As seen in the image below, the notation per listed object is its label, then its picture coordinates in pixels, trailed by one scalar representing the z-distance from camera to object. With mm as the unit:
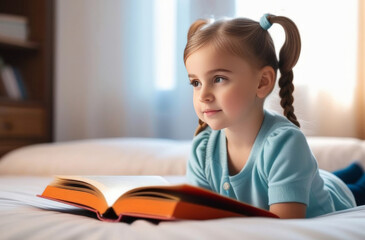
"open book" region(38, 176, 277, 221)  635
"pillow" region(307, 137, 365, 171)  1588
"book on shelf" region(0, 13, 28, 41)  2490
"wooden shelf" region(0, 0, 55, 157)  2441
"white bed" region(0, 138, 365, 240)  592
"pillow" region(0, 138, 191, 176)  1608
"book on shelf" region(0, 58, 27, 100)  2582
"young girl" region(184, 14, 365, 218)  799
